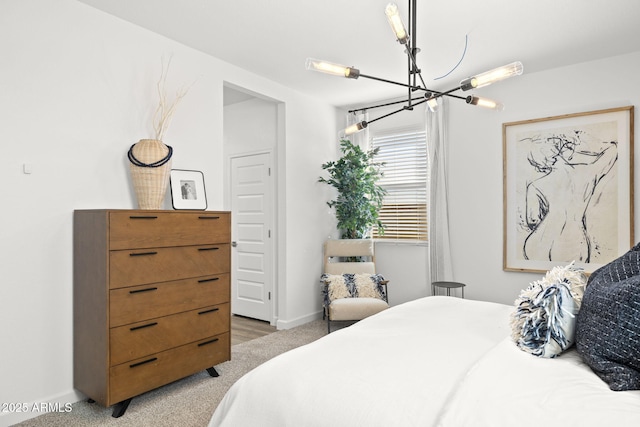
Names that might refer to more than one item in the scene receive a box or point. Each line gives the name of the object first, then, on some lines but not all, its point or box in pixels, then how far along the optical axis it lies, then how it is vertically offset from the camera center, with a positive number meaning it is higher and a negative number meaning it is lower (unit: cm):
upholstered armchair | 401 -72
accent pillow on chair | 420 -77
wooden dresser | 247 -57
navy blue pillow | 115 -34
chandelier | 189 +75
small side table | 404 -72
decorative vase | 287 +33
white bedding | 108 -54
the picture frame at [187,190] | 322 +21
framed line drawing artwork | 350 +23
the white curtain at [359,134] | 504 +102
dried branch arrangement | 319 +88
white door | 479 -26
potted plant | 464 +31
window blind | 470 +37
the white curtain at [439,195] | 440 +21
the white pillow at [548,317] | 144 -38
